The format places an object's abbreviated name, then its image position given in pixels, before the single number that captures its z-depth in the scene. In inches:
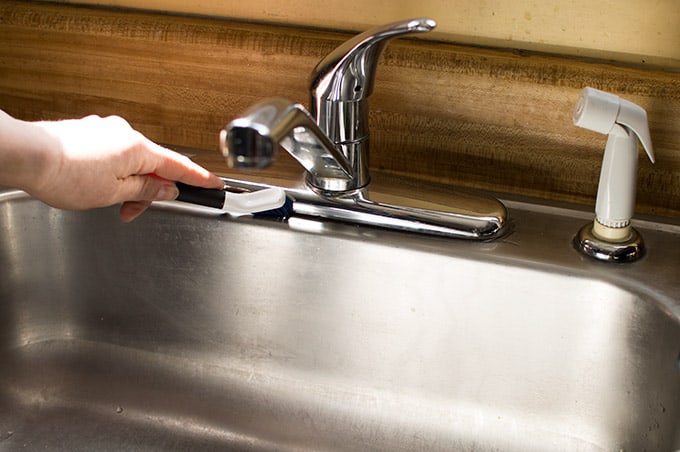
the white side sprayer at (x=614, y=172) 41.1
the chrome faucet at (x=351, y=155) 41.6
